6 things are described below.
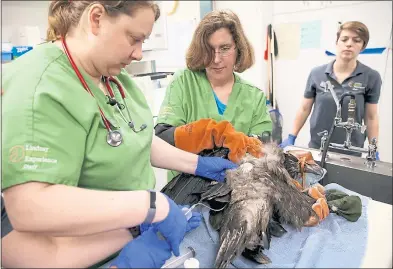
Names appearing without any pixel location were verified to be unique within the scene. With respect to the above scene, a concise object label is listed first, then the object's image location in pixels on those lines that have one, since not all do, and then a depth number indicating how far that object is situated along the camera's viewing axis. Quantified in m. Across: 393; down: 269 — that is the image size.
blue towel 0.72
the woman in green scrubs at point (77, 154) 0.59
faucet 1.58
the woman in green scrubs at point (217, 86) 1.40
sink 1.49
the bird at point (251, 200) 0.80
